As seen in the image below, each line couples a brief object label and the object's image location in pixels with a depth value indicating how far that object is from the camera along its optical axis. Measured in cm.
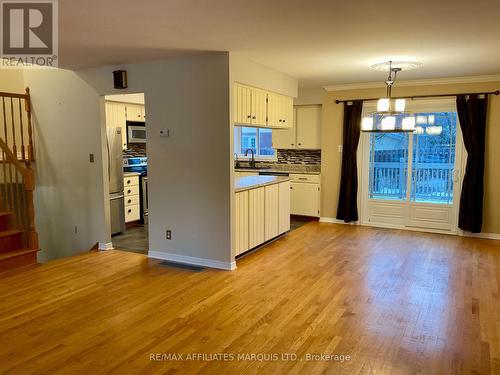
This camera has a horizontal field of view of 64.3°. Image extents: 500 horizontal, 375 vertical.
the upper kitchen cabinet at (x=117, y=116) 640
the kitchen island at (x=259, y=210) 467
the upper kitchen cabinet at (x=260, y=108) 455
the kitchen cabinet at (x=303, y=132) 723
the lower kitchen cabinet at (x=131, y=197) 650
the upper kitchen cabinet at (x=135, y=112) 683
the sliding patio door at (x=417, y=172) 615
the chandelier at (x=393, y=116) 462
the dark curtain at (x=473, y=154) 578
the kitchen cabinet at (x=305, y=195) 716
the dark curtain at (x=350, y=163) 665
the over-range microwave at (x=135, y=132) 686
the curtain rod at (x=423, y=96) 569
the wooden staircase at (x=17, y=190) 454
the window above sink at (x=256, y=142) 806
